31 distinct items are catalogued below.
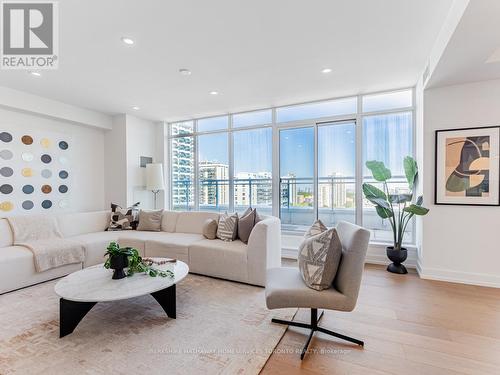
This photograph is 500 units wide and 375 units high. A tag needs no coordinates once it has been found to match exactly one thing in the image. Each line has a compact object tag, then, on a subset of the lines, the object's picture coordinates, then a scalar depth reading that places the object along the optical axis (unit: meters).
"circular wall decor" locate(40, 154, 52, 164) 4.22
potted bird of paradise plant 3.54
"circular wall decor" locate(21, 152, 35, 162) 3.98
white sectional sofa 2.99
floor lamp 5.12
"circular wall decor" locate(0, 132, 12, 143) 3.75
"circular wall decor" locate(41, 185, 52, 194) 4.23
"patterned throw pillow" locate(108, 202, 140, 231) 4.50
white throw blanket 3.14
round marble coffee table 2.00
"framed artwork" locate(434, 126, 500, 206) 3.03
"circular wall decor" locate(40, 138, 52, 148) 4.23
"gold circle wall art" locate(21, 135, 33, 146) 3.99
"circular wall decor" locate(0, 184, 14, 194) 3.74
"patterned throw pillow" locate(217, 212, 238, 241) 3.55
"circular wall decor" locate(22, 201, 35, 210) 3.99
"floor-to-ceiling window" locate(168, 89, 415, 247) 4.11
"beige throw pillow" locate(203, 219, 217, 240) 3.72
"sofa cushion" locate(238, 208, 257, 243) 3.44
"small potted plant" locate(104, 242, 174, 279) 2.31
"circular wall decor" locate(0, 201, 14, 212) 3.76
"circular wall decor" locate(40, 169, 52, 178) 4.23
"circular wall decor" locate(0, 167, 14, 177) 3.74
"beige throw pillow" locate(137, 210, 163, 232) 4.41
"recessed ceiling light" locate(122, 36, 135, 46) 2.49
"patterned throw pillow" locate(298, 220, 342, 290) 1.84
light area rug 1.70
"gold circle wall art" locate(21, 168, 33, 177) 3.96
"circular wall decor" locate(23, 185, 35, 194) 3.99
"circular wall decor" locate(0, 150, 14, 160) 3.74
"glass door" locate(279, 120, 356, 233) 4.36
